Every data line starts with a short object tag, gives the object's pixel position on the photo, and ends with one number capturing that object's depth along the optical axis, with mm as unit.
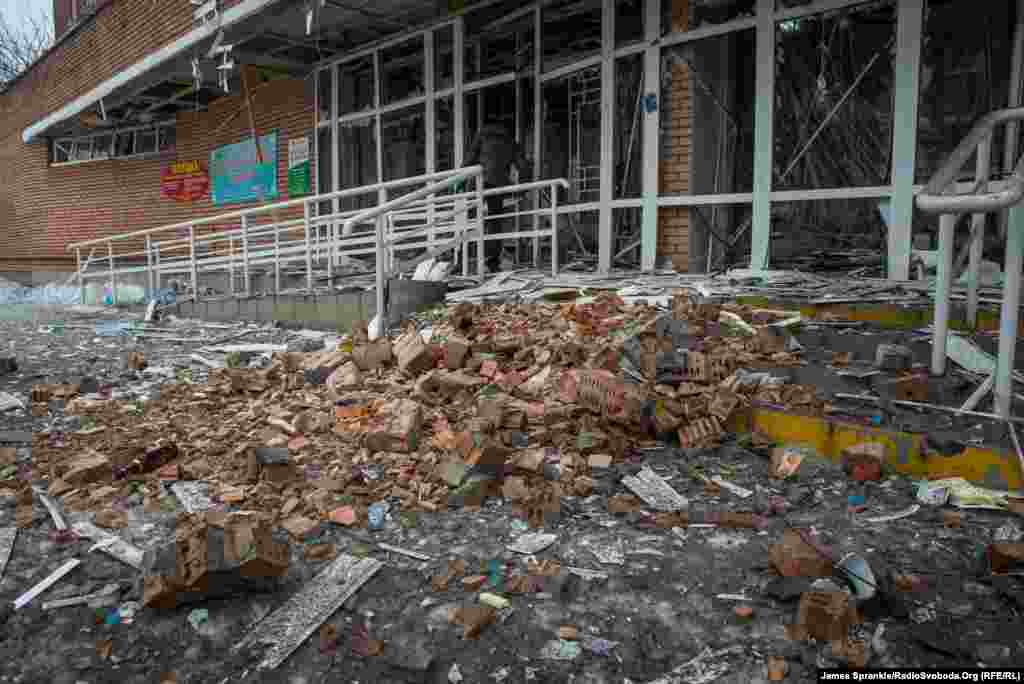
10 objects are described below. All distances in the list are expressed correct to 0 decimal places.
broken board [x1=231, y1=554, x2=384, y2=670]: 1983
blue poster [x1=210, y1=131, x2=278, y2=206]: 12180
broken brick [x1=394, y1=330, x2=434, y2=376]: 4426
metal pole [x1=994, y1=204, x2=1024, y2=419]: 2752
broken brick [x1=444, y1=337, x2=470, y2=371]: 4371
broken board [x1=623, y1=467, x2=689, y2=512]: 2701
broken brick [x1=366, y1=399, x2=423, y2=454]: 3359
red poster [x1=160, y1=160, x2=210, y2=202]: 13632
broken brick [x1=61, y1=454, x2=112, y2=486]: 3207
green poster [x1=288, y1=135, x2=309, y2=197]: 11547
